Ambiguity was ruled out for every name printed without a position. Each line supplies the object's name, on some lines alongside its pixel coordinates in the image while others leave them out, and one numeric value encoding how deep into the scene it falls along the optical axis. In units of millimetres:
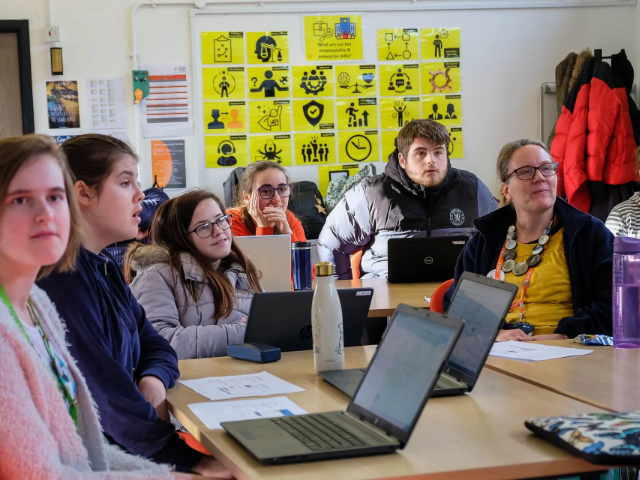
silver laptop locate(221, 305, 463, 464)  1304
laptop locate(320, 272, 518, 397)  1717
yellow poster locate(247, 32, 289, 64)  5285
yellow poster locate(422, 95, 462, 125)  5504
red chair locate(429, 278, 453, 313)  2842
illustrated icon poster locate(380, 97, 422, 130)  5457
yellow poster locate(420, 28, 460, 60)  5469
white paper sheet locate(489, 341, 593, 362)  2082
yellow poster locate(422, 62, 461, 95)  5480
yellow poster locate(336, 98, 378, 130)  5406
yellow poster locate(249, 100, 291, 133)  5324
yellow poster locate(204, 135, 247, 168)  5281
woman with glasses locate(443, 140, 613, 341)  2598
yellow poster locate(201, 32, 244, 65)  5230
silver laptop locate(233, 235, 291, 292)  2957
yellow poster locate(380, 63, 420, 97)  5445
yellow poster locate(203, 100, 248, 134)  5266
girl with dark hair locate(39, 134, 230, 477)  1612
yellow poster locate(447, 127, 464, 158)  5516
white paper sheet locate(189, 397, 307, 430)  1562
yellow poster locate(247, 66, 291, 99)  5309
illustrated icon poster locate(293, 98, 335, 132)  5367
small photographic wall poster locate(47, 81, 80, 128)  5098
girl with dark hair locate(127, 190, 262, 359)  2438
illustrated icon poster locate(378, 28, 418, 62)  5430
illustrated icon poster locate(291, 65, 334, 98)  5355
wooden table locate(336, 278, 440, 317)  2924
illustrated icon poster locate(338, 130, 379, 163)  5421
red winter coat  5105
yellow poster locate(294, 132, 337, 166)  5379
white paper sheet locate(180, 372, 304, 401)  1769
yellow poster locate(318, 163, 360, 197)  5395
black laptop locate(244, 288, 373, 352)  2143
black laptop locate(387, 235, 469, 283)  3518
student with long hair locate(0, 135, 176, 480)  1231
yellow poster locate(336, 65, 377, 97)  5391
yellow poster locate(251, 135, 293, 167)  5336
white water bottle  1936
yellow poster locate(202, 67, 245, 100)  5250
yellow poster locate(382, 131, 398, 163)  5469
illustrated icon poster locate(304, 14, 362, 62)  5344
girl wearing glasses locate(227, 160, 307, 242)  3773
